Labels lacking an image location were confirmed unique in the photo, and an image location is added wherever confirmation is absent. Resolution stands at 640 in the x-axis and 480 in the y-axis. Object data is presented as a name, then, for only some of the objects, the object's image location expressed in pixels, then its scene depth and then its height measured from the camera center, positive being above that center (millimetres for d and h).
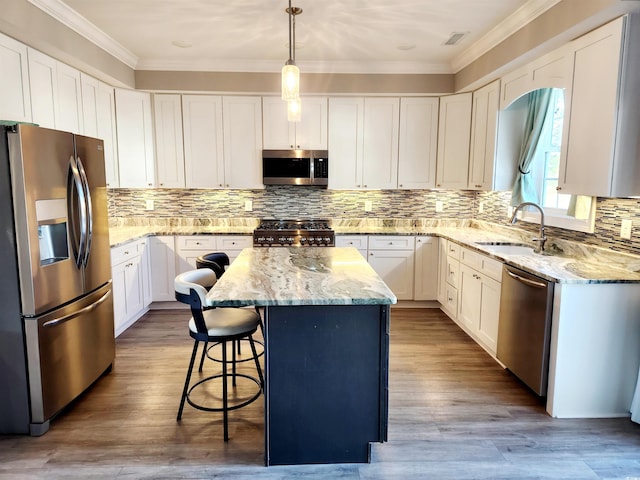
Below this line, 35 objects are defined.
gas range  4535 -518
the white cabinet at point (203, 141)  4652 +560
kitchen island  2041 -913
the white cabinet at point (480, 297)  3301 -912
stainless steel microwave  4711 +282
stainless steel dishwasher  2596 -903
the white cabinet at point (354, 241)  4648 -561
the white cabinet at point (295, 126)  4695 +741
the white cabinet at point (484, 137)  3972 +560
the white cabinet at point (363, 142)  4746 +570
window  3299 +143
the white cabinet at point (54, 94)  2979 +748
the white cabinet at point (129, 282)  3730 -916
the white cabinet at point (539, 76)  2883 +915
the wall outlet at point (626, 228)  2732 -232
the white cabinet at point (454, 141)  4520 +574
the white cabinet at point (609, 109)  2395 +519
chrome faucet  3213 -367
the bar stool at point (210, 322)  2166 -764
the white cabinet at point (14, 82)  2643 +705
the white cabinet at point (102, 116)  3740 +699
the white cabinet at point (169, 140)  4645 +565
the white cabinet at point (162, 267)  4559 -857
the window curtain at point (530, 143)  3613 +453
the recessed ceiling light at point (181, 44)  3783 +1365
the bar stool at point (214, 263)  2814 -524
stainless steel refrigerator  2227 -497
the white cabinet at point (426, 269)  4656 -878
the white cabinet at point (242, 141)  4684 +563
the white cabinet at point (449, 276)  4154 -891
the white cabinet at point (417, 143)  4750 +567
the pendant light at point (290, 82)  2391 +635
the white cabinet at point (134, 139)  4348 +552
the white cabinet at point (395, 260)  4656 -777
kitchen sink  3666 -494
